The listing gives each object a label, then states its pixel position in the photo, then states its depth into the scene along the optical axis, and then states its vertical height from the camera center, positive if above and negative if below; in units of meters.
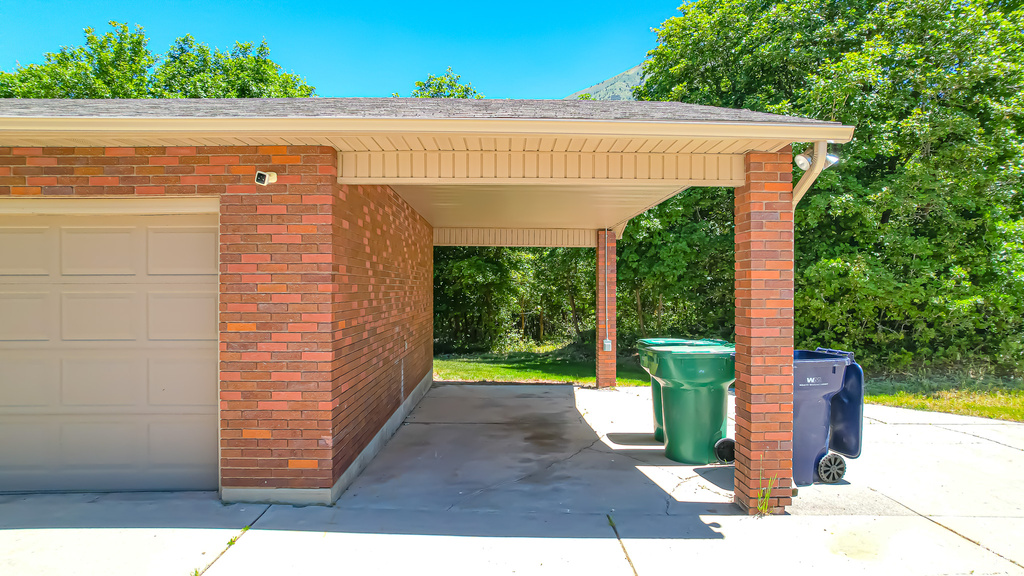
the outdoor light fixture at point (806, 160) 3.94 +0.96
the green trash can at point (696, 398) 5.29 -1.15
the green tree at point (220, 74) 19.86 +8.77
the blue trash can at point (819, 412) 4.59 -1.14
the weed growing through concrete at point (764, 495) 4.04 -1.62
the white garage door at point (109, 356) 4.37 -0.58
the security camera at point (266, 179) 3.96 +0.83
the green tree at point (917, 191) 10.41 +1.96
